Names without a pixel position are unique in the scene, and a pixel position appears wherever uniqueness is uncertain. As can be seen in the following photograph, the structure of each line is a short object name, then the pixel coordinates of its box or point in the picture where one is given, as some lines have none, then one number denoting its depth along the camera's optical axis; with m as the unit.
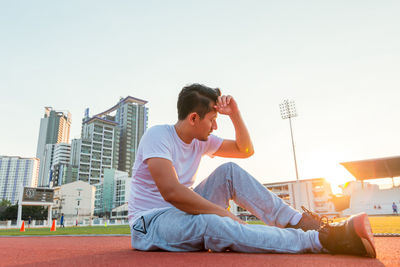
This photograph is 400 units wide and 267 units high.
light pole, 33.44
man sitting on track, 1.54
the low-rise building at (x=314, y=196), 49.91
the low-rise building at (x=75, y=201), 63.34
